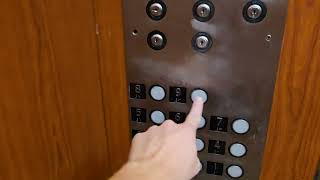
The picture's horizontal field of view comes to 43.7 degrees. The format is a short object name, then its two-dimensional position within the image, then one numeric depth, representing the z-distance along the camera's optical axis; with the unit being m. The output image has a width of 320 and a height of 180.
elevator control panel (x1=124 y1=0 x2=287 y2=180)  0.50
